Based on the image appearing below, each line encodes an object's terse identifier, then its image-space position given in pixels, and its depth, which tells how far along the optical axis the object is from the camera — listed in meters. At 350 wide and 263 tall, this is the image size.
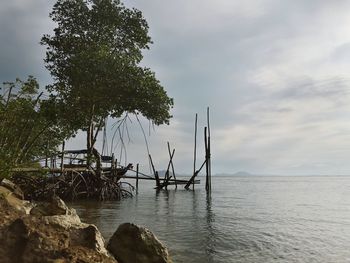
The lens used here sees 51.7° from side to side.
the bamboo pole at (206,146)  43.34
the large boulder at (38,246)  6.48
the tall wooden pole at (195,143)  50.41
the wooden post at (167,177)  47.08
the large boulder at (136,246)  9.05
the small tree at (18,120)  12.40
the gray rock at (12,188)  15.22
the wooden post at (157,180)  45.82
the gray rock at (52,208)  11.17
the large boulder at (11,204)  9.72
